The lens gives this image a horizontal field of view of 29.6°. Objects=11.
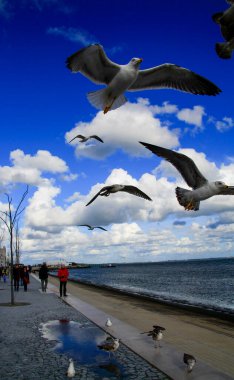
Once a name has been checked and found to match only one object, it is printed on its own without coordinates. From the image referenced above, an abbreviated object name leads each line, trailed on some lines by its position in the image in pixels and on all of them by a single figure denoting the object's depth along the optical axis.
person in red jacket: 21.72
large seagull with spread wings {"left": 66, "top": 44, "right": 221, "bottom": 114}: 4.95
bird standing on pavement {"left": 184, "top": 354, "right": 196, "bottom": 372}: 7.69
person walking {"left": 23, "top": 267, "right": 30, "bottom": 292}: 27.14
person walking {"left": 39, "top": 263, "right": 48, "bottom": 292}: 25.62
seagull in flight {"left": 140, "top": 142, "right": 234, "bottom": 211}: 4.49
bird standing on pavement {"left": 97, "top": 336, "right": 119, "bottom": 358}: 8.64
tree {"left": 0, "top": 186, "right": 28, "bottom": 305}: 18.70
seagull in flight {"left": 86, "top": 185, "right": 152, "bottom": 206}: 5.30
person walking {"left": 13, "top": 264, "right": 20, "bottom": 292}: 28.29
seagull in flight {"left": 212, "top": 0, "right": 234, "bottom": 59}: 2.31
